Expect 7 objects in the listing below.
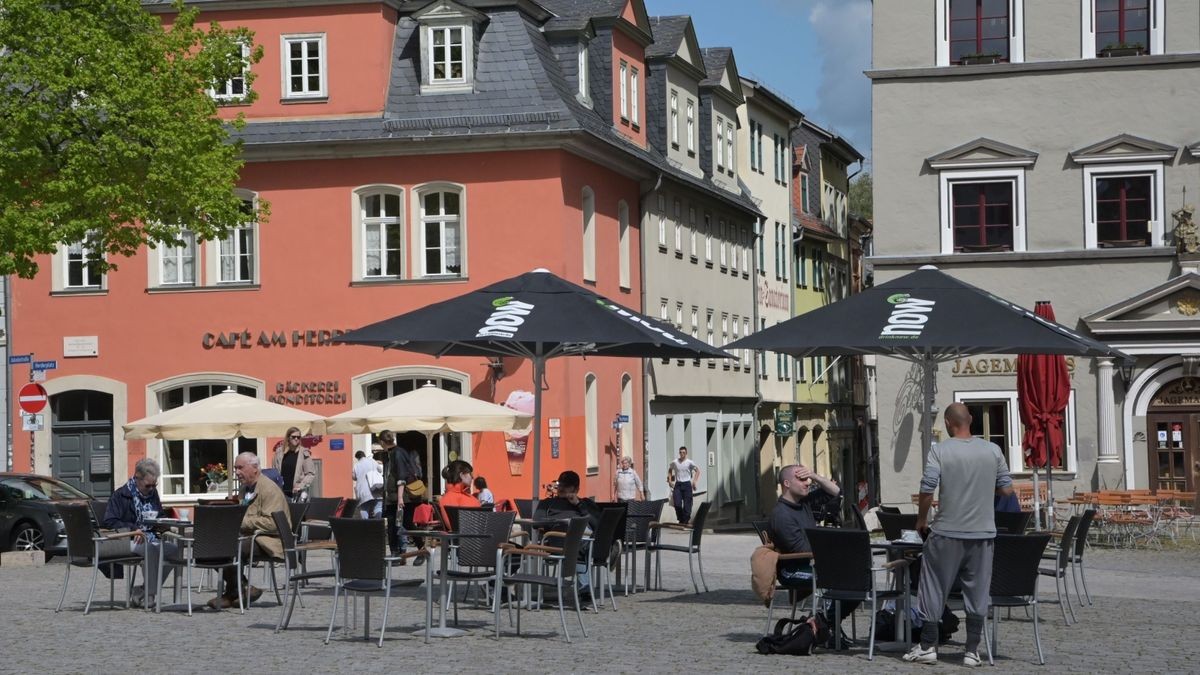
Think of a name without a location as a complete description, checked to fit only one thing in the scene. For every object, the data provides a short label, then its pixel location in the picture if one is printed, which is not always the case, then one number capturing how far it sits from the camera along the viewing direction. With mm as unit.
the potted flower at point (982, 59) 35375
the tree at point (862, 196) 89125
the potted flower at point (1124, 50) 35031
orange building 35812
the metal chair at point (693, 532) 18656
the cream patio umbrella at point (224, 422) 27141
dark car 27594
